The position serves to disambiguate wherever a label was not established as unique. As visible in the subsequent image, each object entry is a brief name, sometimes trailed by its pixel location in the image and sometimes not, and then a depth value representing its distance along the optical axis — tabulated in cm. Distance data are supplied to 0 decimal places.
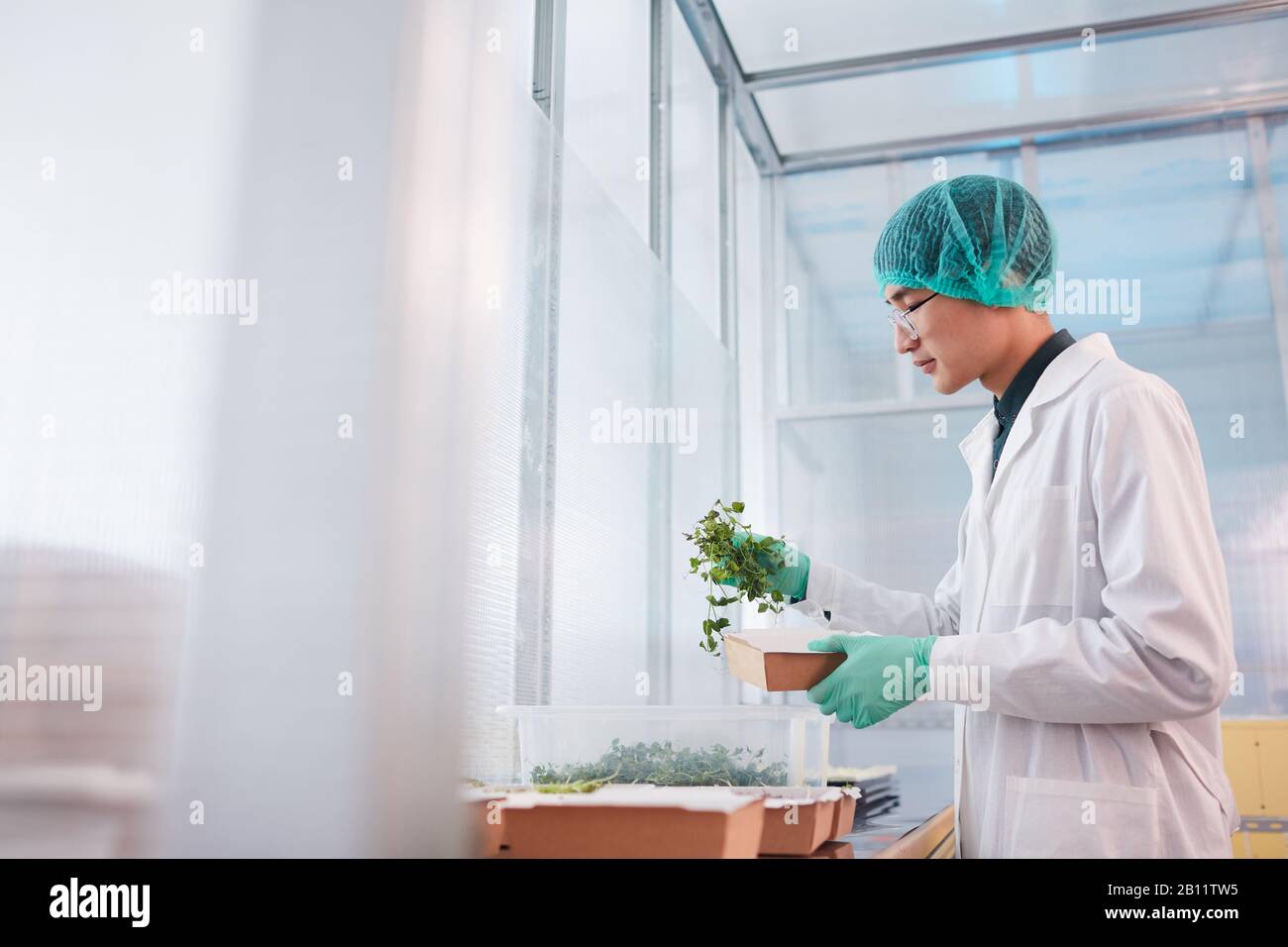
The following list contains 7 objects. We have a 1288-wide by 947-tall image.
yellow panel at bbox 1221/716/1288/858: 286
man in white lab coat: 108
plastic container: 121
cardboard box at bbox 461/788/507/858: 98
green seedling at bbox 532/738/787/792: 119
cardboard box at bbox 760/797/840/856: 107
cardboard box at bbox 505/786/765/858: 92
